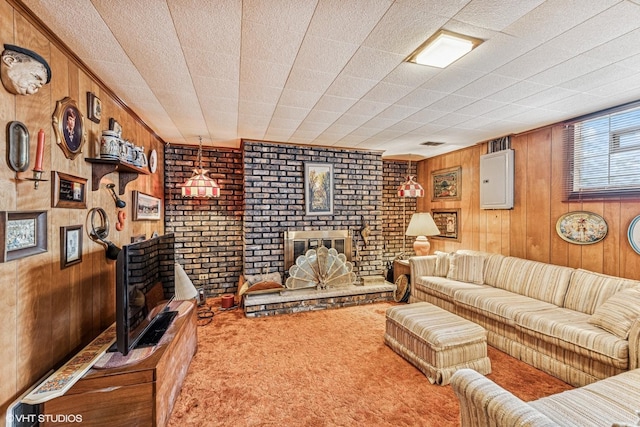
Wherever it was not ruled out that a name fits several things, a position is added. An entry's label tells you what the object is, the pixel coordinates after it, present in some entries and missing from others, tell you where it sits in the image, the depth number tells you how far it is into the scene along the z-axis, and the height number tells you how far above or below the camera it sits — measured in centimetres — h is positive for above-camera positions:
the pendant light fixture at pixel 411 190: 443 +36
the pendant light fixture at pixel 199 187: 348 +33
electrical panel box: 346 +43
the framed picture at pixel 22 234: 116 -10
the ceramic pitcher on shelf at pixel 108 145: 186 +46
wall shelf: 188 +33
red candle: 131 +29
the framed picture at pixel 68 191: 150 +13
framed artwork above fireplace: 404 +36
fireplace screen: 395 -44
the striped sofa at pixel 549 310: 193 -88
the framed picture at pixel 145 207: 272 +6
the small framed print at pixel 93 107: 185 +73
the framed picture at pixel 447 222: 436 -17
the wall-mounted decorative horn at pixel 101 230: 189 -12
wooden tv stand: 134 -94
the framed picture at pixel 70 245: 155 -19
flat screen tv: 148 -52
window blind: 245 +55
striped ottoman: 209 -106
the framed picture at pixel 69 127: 152 +50
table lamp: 414 -27
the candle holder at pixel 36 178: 131 +17
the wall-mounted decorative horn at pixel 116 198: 219 +12
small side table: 411 -86
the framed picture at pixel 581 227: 267 -16
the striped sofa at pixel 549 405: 108 -91
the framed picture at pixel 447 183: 434 +48
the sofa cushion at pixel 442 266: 375 -74
